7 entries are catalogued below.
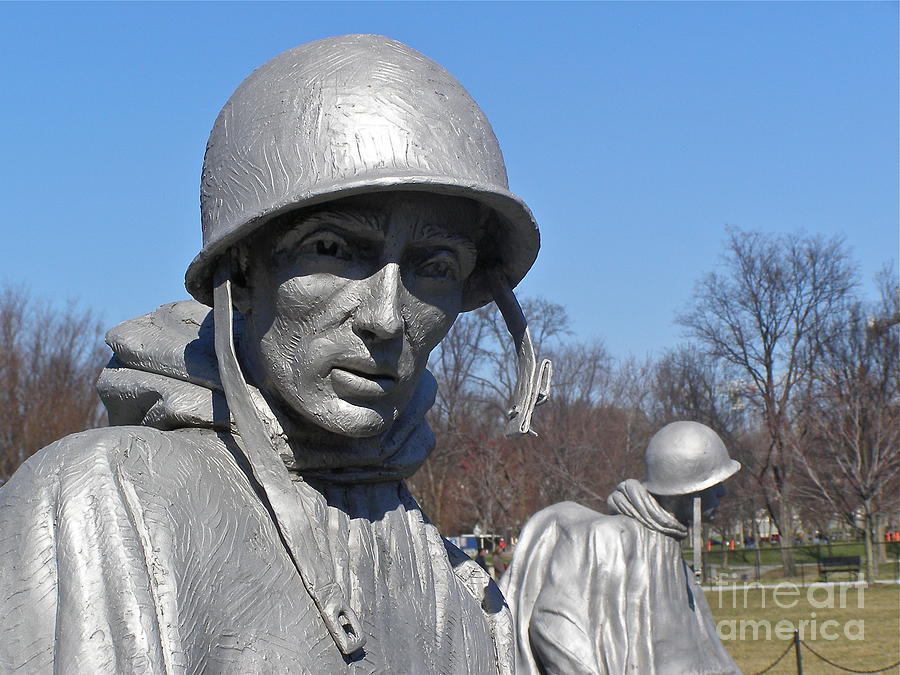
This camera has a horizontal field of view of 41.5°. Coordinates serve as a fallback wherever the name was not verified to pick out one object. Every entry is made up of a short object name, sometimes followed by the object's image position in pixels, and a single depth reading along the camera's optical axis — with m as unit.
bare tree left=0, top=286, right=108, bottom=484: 30.66
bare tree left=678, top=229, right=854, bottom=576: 33.25
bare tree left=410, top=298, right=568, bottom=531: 33.41
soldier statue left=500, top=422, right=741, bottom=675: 7.59
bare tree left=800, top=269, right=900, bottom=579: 29.59
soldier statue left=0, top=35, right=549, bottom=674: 1.86
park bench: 29.61
